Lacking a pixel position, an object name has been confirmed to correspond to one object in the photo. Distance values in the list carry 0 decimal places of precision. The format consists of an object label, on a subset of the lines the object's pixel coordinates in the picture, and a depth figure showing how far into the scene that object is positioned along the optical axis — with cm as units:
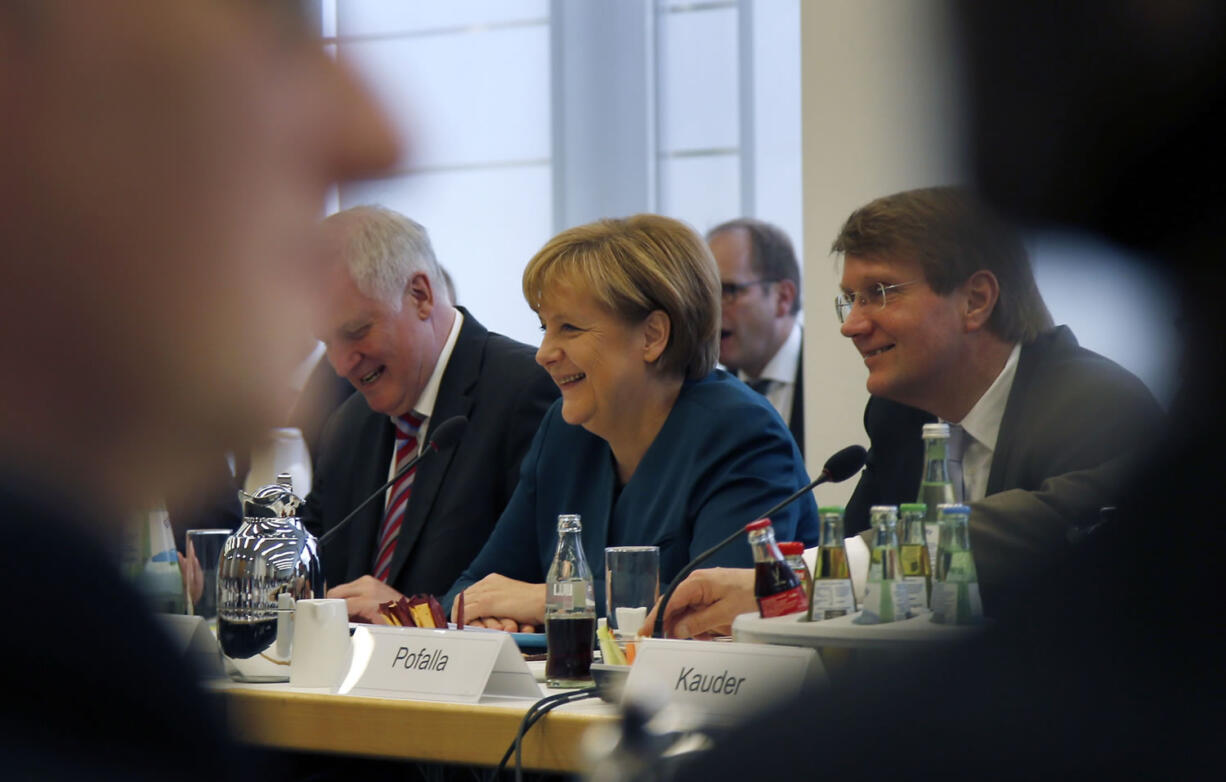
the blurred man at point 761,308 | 886
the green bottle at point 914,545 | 542
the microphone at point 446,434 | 629
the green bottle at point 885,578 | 525
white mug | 571
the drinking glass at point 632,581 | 580
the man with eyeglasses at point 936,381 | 577
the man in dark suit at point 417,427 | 662
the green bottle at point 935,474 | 552
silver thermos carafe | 579
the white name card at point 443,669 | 560
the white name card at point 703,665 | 522
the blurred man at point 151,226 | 164
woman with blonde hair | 628
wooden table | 548
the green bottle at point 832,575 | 538
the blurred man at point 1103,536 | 150
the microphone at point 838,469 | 571
